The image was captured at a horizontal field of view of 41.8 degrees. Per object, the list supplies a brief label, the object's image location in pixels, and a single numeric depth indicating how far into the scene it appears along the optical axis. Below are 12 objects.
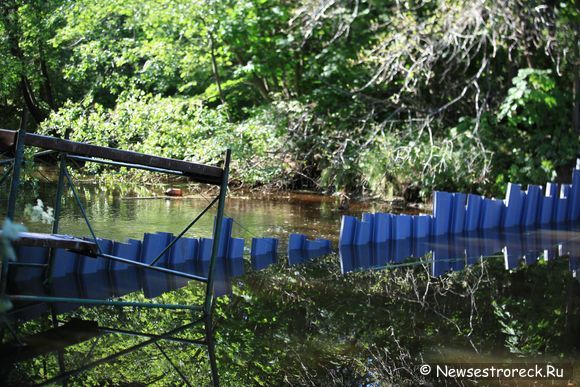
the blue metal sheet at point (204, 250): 7.15
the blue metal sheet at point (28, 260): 5.66
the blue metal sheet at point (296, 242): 7.91
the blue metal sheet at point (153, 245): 6.52
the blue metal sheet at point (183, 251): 6.87
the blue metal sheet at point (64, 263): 6.00
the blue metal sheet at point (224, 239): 7.37
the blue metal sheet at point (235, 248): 7.38
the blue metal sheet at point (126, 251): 6.30
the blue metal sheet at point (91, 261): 6.18
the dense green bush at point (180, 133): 13.02
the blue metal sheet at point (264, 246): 7.54
